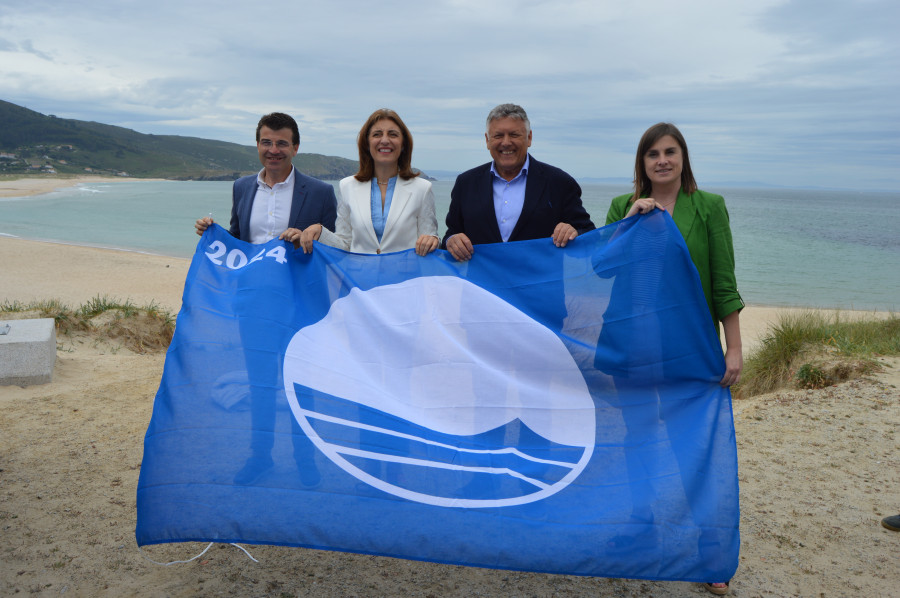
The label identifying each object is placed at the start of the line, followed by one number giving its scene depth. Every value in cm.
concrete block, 610
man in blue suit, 408
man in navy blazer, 365
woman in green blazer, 330
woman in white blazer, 393
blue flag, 286
